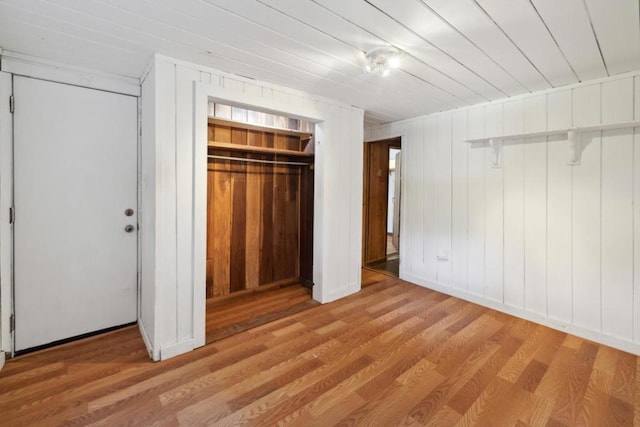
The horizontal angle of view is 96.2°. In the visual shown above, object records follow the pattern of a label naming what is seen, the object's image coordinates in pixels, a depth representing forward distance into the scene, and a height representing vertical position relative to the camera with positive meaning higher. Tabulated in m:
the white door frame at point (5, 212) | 1.96 -0.01
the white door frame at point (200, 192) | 2.15 +0.14
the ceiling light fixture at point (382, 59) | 1.86 +1.03
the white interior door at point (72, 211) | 2.08 +0.00
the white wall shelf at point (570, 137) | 2.19 +0.66
